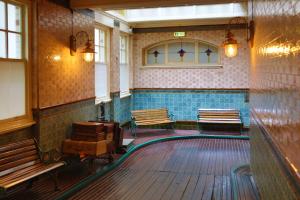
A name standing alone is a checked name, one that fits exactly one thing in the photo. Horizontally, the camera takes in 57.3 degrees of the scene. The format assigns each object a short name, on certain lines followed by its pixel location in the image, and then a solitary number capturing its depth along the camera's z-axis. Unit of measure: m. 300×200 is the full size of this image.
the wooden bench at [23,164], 3.48
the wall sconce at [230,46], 5.53
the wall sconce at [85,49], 5.45
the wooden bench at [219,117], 8.08
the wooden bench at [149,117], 7.82
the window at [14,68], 4.03
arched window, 8.83
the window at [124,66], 8.56
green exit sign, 8.71
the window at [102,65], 6.96
